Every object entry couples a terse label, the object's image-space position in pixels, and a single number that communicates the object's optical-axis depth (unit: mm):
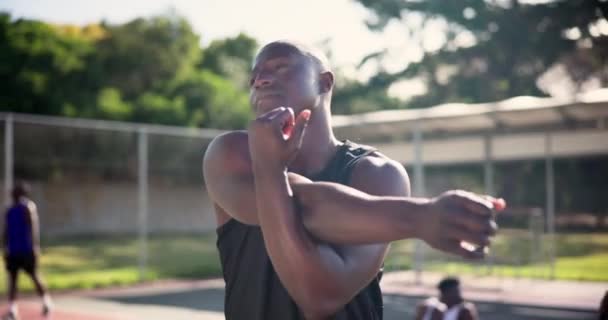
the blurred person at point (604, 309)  3625
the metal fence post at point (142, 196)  13922
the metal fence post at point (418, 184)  13477
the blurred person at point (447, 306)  5246
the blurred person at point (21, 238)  9844
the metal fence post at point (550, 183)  13445
